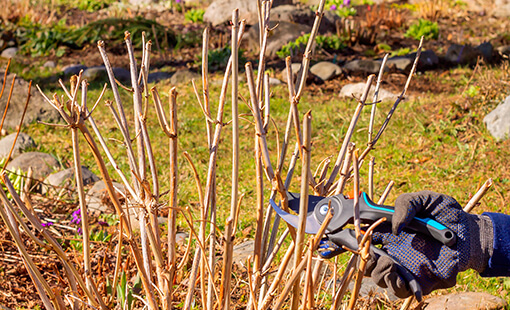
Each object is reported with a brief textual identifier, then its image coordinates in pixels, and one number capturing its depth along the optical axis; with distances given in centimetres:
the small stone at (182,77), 724
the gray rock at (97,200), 368
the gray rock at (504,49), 818
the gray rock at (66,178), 409
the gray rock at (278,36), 866
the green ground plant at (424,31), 969
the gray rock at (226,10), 1091
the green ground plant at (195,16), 1120
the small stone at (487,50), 810
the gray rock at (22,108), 569
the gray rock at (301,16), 1015
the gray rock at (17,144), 475
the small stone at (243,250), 305
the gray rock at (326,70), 728
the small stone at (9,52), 916
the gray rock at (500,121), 465
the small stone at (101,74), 759
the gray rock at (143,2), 1338
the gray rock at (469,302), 249
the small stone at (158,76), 755
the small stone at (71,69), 790
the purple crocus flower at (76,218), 338
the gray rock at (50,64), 838
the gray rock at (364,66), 747
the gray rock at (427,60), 781
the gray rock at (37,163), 437
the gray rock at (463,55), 802
